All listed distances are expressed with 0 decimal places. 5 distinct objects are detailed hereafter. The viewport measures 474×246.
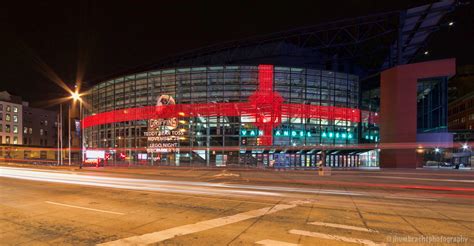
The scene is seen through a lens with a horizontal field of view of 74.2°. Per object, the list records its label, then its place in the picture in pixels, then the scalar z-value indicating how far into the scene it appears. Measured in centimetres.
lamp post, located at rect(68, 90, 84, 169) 3505
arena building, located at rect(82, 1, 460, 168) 4841
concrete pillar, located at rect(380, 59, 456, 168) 3891
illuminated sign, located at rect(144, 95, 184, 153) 5066
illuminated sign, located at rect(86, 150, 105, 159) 4434
